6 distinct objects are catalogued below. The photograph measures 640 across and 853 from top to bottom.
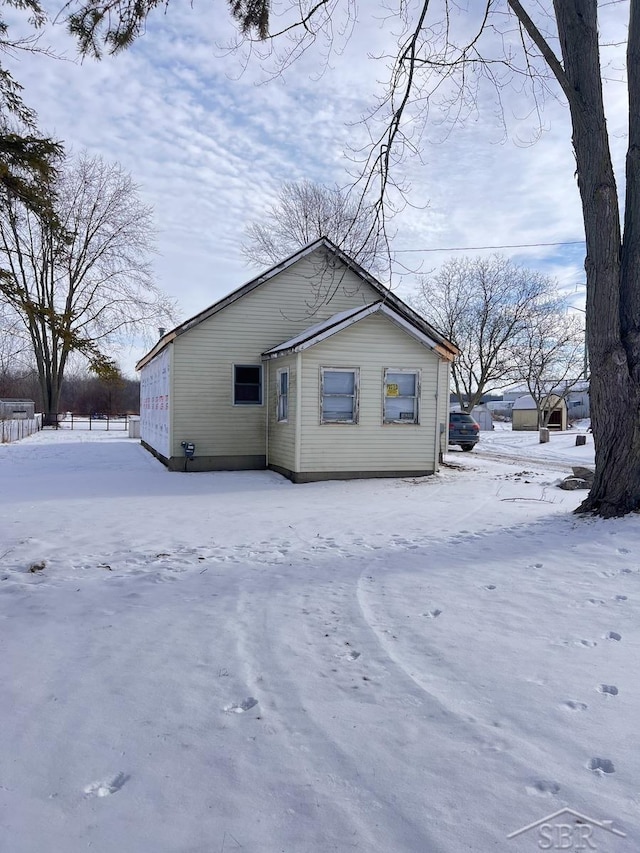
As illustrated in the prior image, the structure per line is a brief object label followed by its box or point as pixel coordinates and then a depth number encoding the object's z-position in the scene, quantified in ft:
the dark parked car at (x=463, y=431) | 73.41
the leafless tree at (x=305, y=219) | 103.91
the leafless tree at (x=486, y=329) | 123.34
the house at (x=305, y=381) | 41.45
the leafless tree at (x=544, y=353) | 113.60
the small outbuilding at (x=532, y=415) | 123.87
